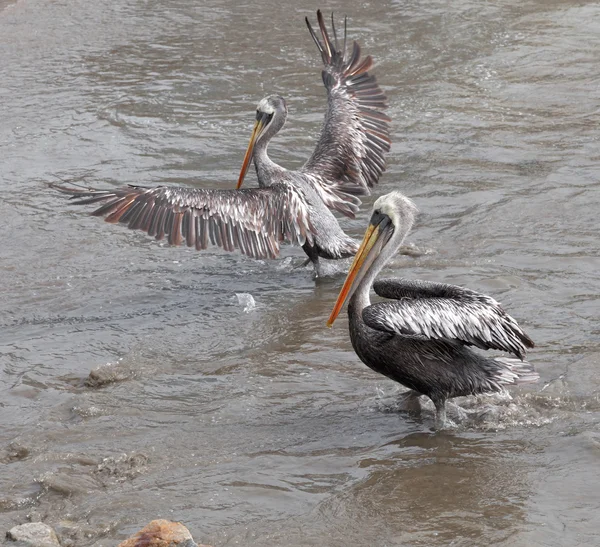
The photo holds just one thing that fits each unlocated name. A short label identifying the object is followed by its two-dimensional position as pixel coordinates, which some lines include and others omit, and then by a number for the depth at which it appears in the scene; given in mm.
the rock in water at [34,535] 7301
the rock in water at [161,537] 6715
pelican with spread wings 12281
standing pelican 9000
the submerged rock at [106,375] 10406
